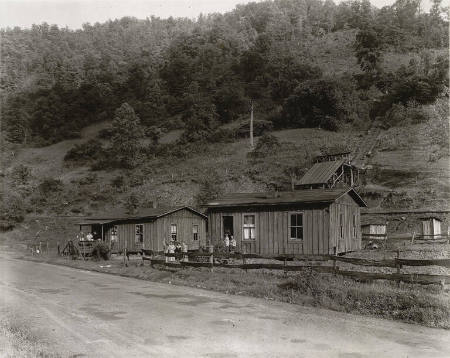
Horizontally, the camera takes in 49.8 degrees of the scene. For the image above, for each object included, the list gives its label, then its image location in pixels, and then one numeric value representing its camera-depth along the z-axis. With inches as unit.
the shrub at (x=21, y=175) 2716.5
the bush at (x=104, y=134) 3722.2
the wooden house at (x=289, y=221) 1018.7
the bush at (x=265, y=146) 2637.8
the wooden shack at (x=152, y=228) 1344.7
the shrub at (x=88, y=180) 2723.9
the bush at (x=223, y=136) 3169.3
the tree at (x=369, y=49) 3890.3
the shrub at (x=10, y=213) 2053.4
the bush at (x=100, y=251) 1264.8
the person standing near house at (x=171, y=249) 1027.3
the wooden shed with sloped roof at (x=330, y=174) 1768.0
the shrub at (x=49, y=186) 2543.1
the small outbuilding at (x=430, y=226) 1389.0
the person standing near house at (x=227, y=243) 1069.8
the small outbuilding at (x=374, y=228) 1465.4
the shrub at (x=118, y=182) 2551.7
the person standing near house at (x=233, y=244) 1087.6
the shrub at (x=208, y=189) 1961.1
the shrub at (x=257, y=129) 3218.5
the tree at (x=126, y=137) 2733.8
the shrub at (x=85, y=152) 3265.3
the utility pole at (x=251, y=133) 2955.2
